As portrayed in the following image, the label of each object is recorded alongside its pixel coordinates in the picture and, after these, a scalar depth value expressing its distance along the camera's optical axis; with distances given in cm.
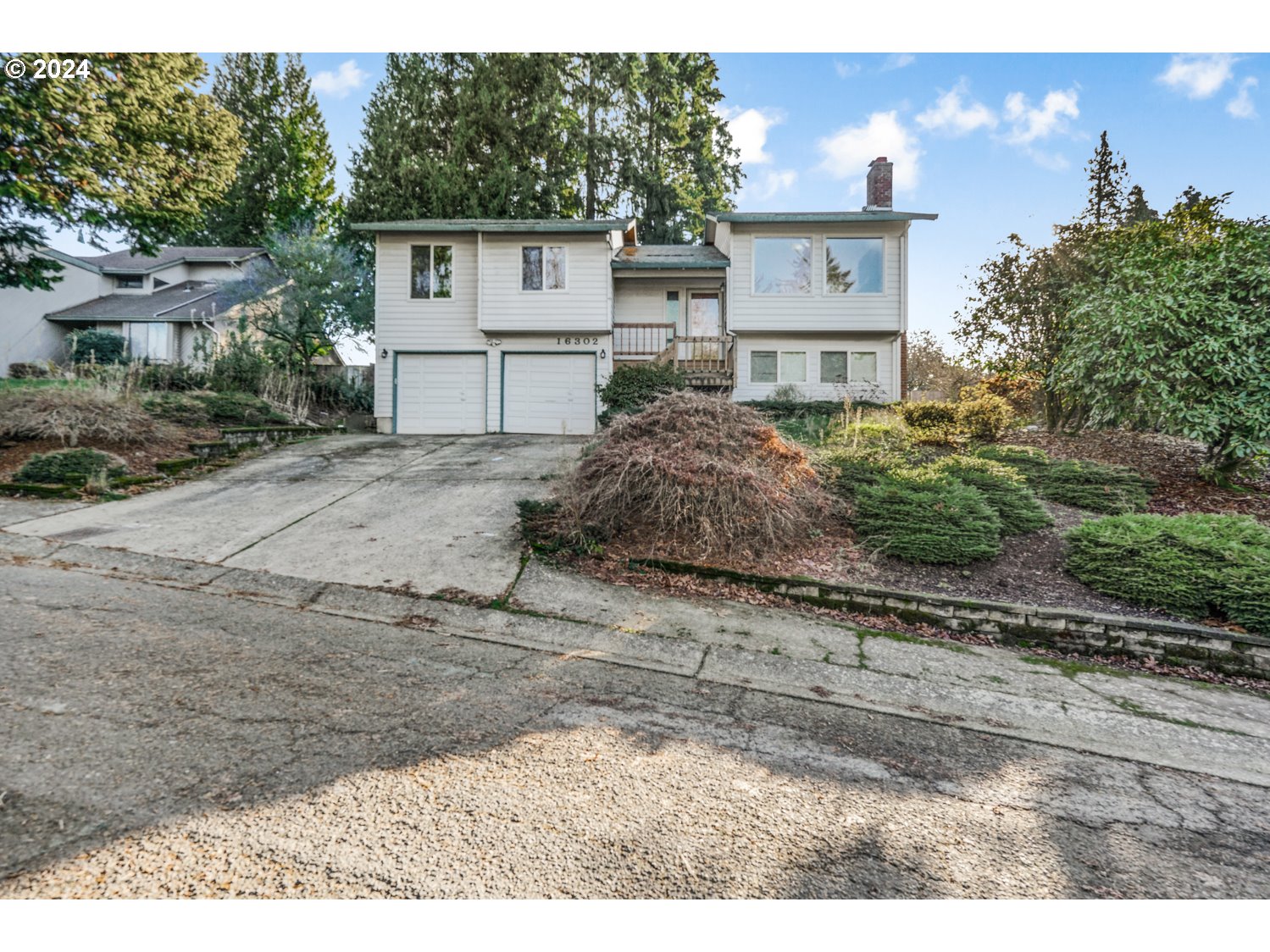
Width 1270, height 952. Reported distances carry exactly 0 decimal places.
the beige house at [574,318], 1497
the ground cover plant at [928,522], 557
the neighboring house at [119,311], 2011
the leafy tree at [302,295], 1575
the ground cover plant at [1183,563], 469
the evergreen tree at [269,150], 3012
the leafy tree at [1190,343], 719
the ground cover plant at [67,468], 732
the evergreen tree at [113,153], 898
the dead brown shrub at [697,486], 548
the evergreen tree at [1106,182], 1482
